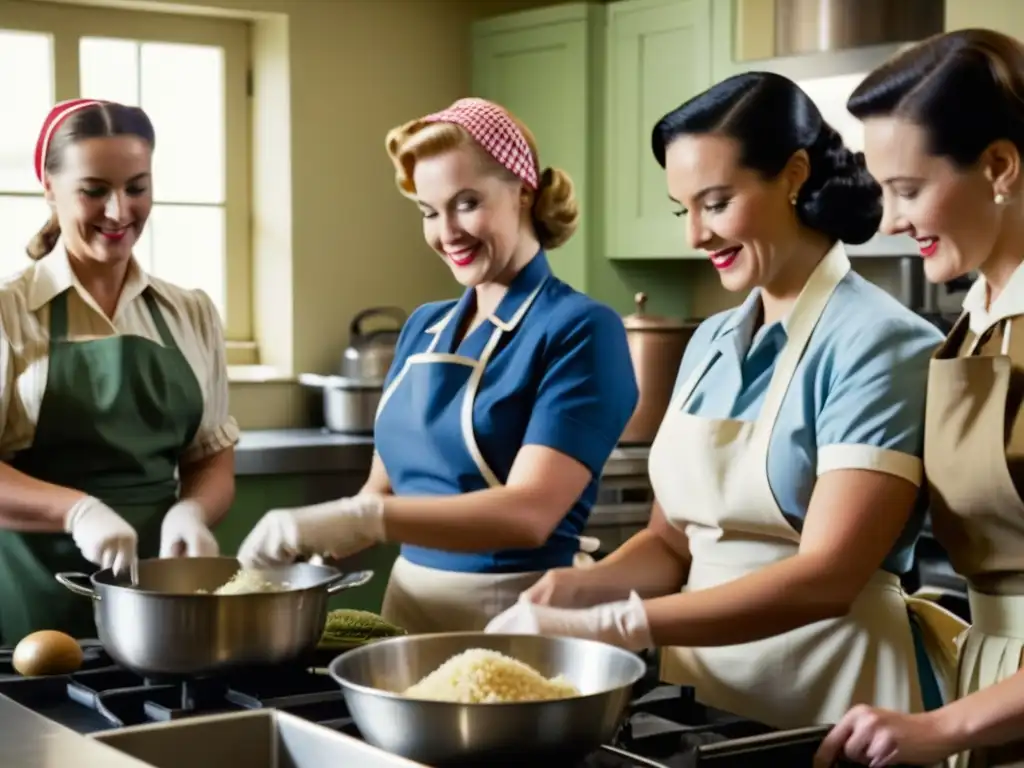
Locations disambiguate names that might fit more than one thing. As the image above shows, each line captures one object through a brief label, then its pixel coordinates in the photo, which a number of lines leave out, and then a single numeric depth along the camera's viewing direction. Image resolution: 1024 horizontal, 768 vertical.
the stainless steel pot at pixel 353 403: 4.00
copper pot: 3.98
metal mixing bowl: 1.25
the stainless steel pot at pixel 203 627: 1.58
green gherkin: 1.83
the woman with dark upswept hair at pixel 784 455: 1.62
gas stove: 1.35
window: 4.09
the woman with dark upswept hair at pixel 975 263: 1.56
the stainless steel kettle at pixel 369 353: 4.05
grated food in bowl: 1.30
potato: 1.73
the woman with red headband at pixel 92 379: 2.37
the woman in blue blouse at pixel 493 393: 2.04
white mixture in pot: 1.69
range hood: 3.40
